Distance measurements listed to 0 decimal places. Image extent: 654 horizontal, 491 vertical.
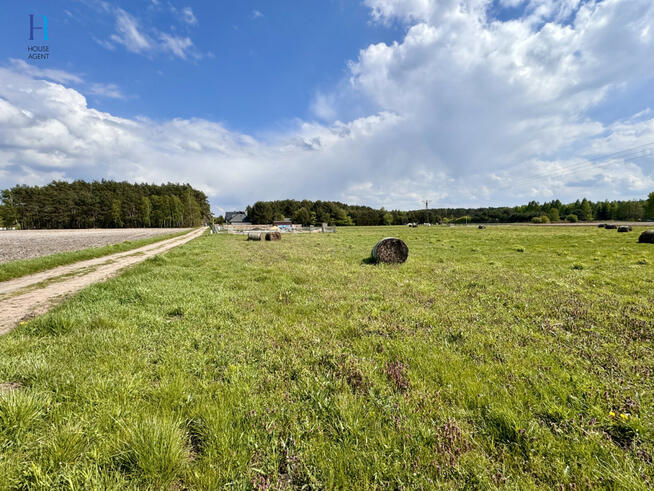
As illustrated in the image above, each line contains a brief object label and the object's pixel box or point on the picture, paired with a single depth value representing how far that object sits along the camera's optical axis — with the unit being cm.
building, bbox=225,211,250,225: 16012
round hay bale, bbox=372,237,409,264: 1437
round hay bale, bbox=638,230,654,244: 2267
